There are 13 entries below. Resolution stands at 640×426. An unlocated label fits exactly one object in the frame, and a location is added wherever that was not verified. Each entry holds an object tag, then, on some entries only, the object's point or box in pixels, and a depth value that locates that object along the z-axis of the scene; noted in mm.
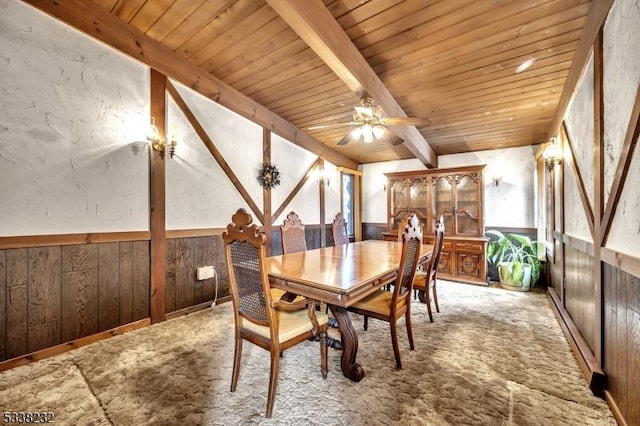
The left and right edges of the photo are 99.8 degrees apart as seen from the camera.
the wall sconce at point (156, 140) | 2936
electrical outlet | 3418
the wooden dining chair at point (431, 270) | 2799
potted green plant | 4012
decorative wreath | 4199
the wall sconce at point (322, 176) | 5328
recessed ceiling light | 2591
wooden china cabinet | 4449
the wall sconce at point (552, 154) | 3219
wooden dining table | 1661
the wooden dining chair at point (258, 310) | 1586
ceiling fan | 2625
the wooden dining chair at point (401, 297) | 2027
